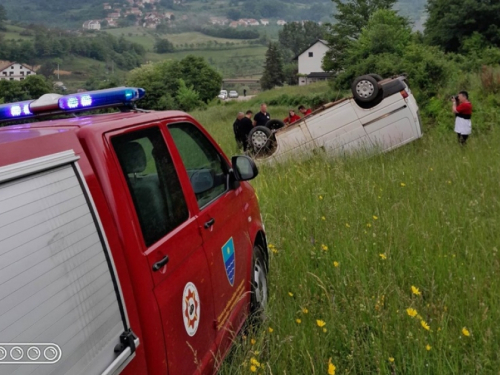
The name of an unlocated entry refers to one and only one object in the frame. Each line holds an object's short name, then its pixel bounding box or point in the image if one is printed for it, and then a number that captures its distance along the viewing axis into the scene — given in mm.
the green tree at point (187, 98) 74312
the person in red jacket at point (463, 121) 10695
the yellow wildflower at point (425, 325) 3117
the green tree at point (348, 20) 58344
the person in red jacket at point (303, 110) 14575
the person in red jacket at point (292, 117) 14556
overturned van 10680
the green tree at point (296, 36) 169000
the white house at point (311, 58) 114188
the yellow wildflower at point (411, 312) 3162
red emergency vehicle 1710
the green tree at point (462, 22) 35188
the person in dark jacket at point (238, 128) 14703
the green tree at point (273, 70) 110312
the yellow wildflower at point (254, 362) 2900
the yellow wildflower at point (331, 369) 2820
